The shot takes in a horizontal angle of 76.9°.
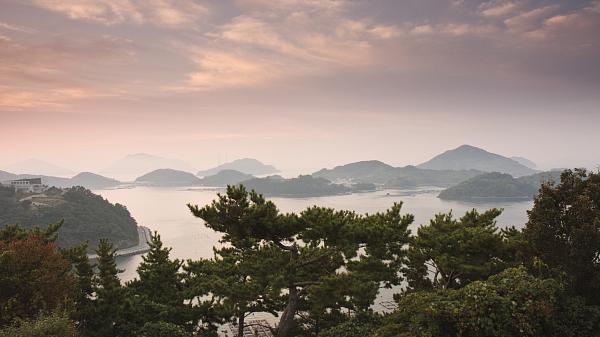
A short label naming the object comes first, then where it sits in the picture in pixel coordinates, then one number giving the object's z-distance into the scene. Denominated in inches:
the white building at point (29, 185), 3972.0
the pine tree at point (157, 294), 506.6
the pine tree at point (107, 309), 504.4
